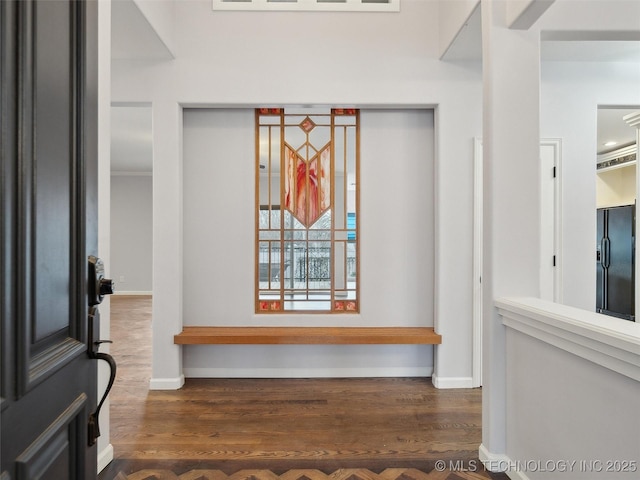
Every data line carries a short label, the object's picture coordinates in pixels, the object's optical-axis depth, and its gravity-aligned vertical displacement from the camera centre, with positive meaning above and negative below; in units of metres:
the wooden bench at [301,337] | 2.89 -0.79
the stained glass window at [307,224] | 3.20 +0.15
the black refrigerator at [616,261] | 5.20 -0.33
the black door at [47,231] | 0.54 +0.02
